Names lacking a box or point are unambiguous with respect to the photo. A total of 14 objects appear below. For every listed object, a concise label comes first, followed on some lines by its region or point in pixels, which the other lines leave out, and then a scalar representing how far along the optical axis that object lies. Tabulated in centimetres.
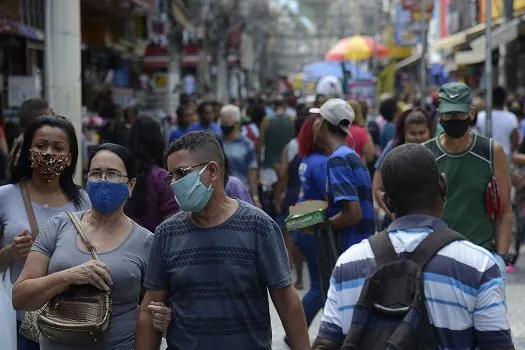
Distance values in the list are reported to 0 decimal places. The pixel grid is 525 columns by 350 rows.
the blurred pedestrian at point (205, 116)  2448
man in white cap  1190
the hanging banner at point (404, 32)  6329
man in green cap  1110
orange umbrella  5699
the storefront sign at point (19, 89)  2472
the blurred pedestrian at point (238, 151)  1985
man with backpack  599
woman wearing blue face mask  790
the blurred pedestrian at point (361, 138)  2019
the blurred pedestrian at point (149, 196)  1135
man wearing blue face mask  741
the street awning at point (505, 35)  2797
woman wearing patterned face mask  926
